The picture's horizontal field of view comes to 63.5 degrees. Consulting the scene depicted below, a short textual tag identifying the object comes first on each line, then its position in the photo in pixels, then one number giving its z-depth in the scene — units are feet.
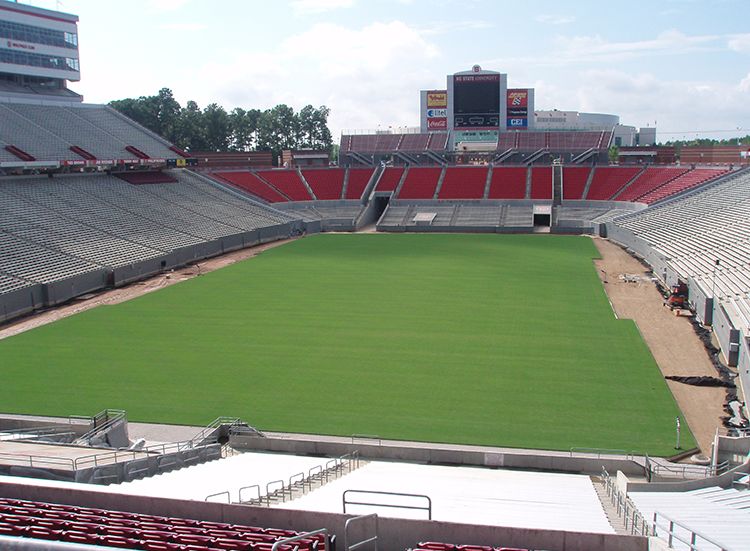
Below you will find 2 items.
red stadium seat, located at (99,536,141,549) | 24.62
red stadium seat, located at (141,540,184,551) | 24.16
